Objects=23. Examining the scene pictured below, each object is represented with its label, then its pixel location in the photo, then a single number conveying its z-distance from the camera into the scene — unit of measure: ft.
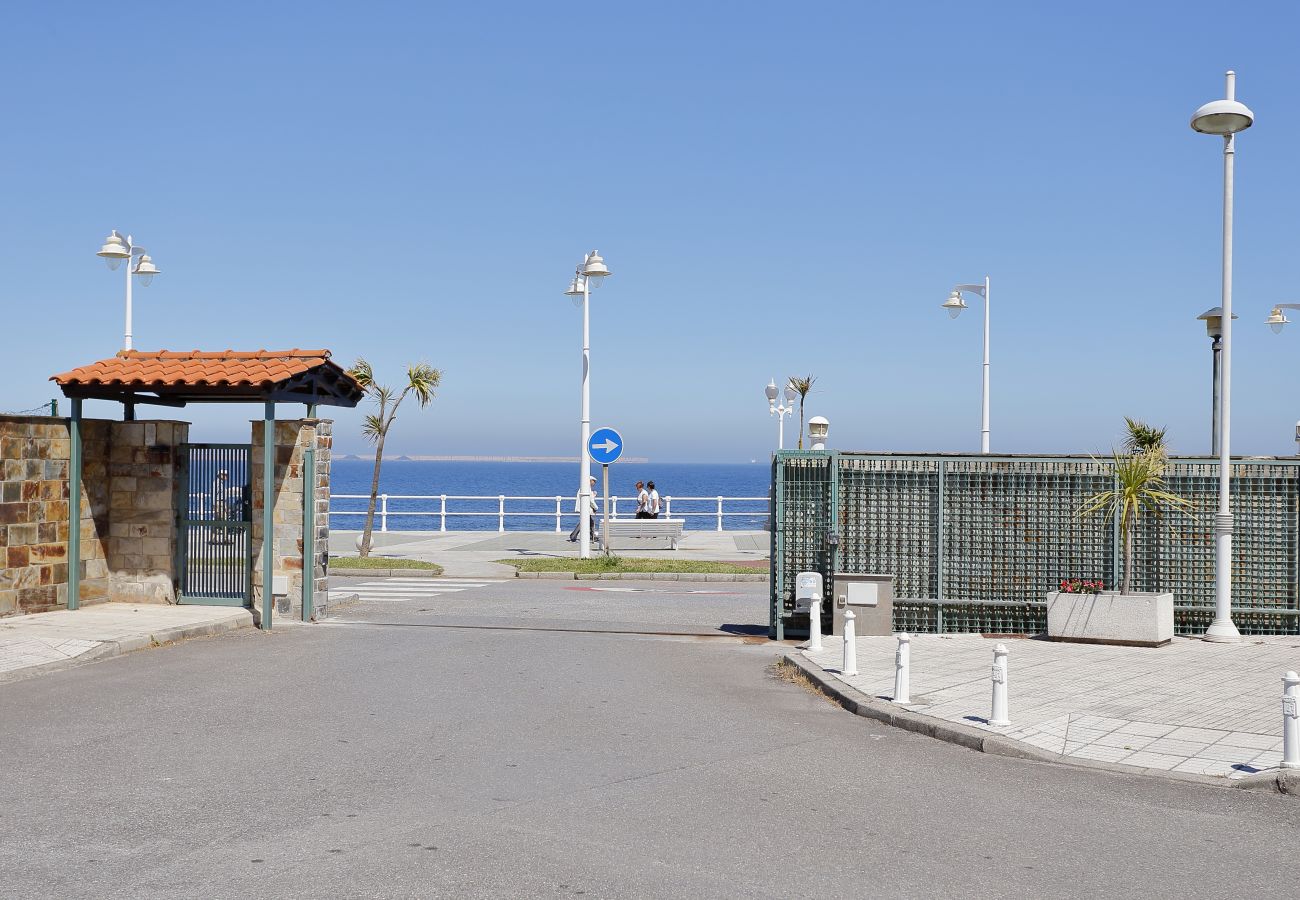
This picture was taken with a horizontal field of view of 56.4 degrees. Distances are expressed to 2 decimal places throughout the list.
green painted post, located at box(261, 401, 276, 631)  47.85
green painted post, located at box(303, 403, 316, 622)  48.96
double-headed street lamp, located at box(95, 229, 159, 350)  72.02
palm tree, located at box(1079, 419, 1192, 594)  43.78
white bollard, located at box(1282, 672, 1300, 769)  24.03
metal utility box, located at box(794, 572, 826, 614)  45.70
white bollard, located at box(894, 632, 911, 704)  31.32
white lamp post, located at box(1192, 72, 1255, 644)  43.42
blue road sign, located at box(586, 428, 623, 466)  78.74
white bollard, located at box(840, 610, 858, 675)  36.11
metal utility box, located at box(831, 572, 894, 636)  45.44
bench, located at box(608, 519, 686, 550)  93.76
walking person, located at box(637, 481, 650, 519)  102.12
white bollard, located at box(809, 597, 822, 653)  41.96
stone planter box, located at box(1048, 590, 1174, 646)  42.80
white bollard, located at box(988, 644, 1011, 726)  28.32
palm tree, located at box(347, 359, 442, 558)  80.59
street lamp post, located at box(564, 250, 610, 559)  81.35
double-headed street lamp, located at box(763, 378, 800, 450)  117.39
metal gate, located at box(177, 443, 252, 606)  49.73
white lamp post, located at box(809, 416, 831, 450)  51.52
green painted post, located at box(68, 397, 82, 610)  47.93
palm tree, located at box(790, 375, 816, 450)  120.98
